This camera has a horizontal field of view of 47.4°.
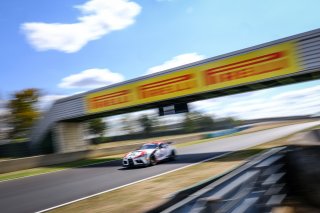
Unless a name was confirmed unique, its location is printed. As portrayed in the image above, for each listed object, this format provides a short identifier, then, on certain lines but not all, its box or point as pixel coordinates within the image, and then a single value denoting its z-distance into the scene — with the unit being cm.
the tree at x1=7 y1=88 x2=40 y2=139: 4116
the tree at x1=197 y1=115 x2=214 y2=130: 7471
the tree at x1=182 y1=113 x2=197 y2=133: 7606
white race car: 1731
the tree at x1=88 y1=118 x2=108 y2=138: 6675
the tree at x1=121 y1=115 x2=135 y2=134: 7969
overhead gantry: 1580
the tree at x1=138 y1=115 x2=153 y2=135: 7688
